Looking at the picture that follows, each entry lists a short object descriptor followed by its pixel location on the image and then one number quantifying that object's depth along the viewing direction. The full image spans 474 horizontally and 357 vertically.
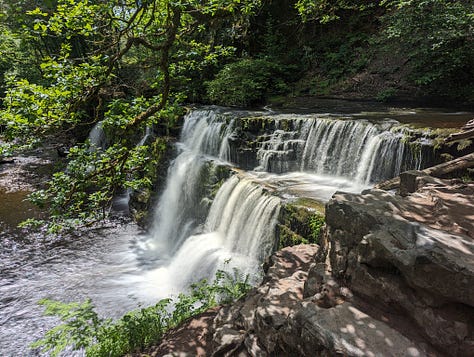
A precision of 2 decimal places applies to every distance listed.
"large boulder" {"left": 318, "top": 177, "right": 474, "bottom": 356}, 2.16
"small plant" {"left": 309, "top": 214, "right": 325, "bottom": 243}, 5.02
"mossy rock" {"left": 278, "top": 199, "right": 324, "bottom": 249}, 5.10
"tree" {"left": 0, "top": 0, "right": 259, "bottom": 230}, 4.28
